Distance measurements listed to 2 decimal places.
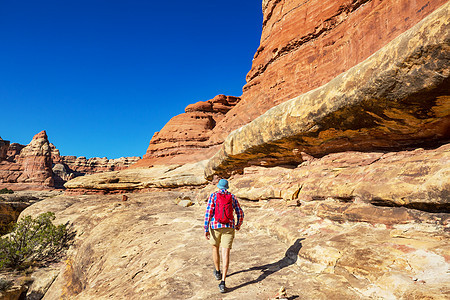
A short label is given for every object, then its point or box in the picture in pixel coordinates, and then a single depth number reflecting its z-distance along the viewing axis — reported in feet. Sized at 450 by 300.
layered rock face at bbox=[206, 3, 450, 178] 13.34
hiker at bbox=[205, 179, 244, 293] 12.96
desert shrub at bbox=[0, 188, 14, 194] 185.04
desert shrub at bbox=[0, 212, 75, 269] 33.88
